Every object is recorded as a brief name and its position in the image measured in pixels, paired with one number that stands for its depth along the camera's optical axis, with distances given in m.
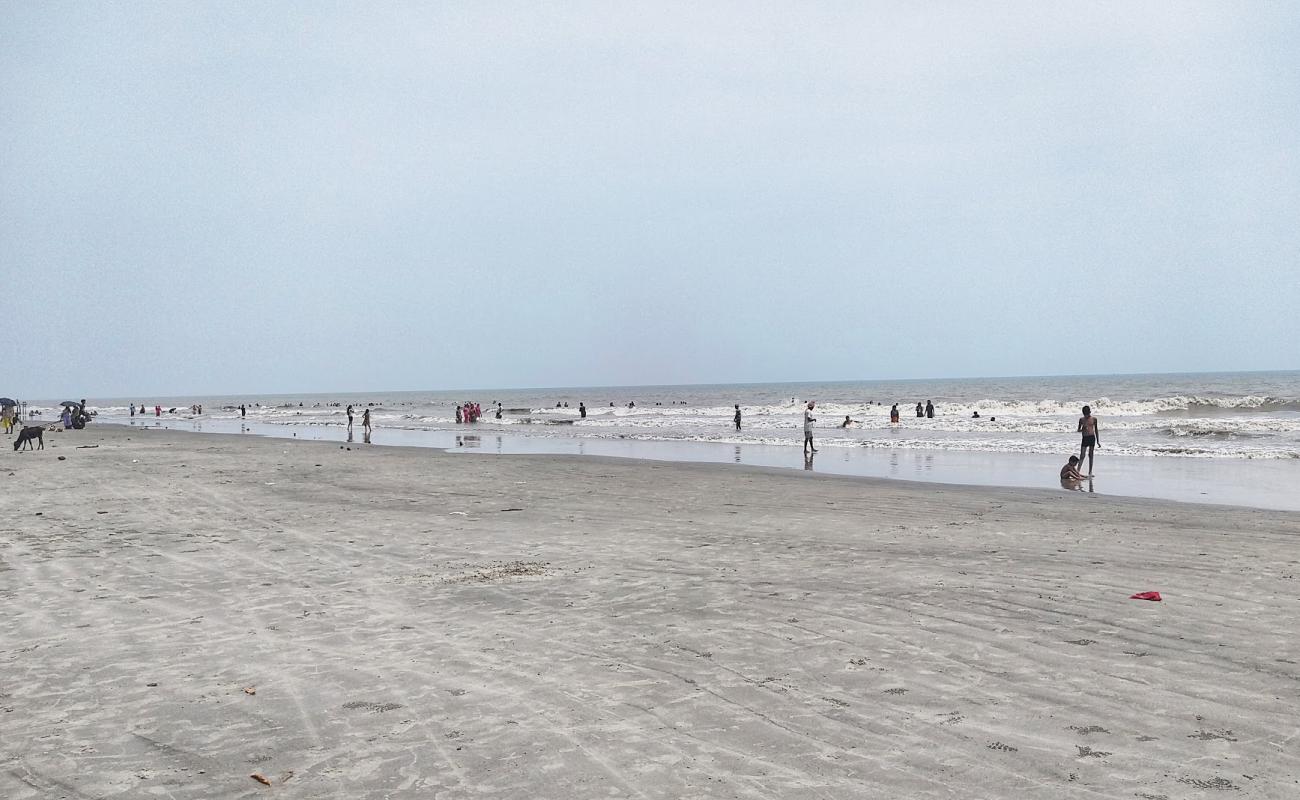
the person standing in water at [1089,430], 23.28
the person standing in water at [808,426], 30.04
